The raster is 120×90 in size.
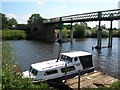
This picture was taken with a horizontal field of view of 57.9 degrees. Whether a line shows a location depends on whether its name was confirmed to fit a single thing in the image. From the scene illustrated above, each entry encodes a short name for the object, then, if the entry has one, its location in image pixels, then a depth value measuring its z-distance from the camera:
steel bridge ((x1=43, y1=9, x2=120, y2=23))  26.74
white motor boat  11.02
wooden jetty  9.91
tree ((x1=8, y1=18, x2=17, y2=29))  63.57
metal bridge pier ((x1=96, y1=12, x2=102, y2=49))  28.55
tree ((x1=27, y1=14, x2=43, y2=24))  68.98
